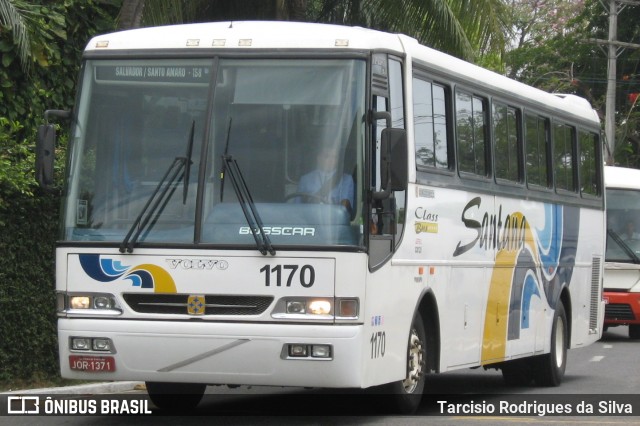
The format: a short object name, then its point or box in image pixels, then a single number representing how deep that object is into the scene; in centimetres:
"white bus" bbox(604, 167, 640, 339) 2466
